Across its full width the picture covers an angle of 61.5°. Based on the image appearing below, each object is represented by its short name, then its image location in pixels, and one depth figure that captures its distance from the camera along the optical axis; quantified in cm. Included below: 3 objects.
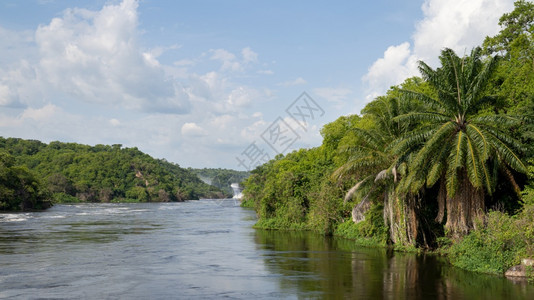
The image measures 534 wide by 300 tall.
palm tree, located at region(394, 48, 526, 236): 2036
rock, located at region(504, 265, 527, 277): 1811
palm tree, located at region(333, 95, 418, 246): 2494
